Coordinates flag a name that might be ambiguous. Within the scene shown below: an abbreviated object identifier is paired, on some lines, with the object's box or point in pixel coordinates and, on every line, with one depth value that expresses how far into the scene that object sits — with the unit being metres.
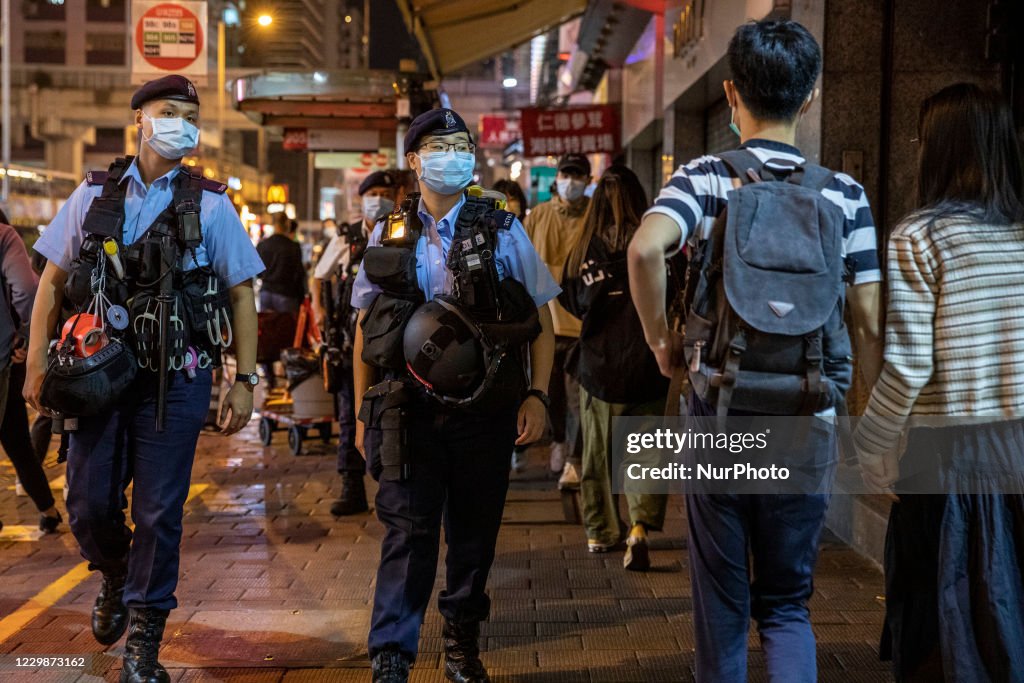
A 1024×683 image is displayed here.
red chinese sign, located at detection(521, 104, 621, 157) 18.08
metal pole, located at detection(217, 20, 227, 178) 27.41
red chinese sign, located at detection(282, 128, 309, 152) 17.81
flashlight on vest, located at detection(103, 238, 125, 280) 4.16
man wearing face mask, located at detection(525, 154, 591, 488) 7.71
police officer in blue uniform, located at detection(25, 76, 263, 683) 4.19
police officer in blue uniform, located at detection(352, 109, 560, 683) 3.99
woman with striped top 3.33
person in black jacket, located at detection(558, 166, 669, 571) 6.00
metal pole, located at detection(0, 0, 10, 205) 27.69
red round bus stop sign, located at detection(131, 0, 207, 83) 10.32
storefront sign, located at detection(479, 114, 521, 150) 33.09
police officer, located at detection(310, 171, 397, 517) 7.42
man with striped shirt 3.12
